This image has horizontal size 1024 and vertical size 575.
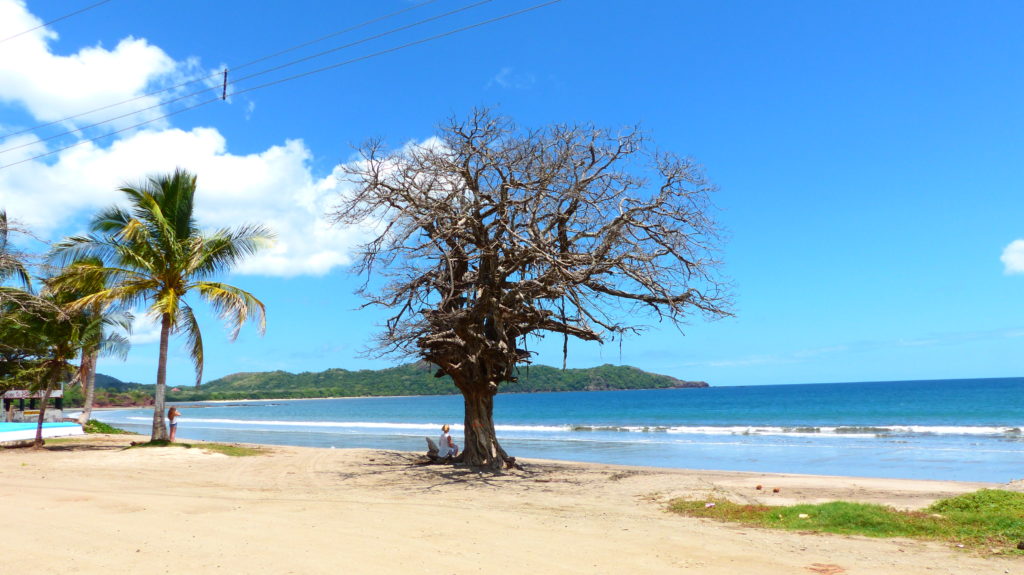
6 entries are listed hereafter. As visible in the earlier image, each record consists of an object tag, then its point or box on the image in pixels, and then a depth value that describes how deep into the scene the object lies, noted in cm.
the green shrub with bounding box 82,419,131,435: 2700
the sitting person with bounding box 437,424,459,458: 1715
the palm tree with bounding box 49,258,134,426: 1858
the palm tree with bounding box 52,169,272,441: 1870
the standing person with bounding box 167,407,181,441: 2104
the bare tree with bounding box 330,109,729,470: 1409
